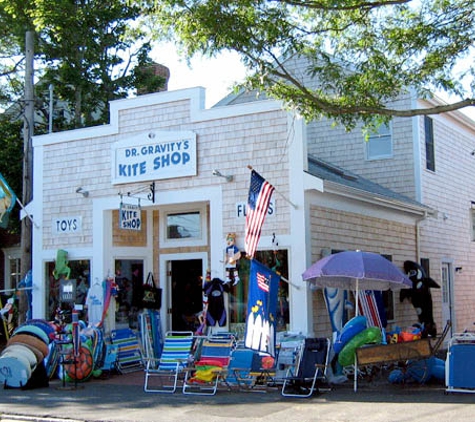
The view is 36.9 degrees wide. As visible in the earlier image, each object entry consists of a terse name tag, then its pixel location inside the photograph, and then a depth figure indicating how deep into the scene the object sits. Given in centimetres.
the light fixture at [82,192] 1488
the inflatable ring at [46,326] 1270
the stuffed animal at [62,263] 1497
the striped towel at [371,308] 1385
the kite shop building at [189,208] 1275
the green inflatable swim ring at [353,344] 1095
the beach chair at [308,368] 1058
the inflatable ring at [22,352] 1200
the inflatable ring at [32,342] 1230
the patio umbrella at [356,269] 1120
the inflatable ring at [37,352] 1219
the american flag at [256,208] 1127
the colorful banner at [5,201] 1474
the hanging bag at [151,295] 1500
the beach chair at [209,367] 1106
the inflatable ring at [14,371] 1184
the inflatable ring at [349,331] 1112
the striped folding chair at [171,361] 1132
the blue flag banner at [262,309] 1056
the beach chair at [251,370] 1119
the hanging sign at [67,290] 1505
